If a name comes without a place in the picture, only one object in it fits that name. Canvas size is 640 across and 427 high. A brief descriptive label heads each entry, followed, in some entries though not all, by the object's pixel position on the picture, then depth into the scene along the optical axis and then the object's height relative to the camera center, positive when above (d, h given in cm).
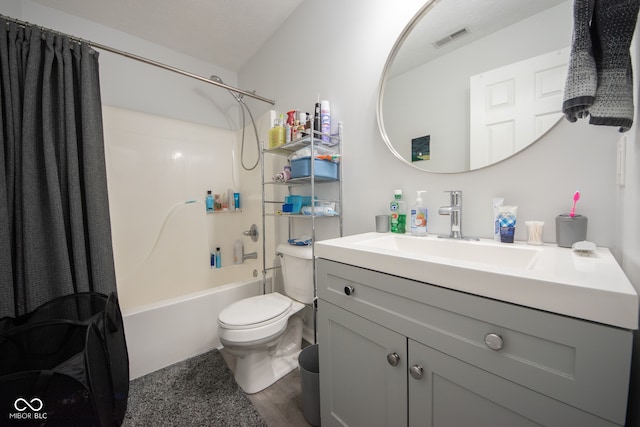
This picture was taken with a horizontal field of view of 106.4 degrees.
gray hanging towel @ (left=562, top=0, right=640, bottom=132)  46 +26
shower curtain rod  122 +96
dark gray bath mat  112 -99
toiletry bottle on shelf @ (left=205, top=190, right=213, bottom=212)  232 +5
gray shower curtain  116 +19
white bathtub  142 -76
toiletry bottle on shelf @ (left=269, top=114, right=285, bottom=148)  157 +47
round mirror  81 +47
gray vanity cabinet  41 -36
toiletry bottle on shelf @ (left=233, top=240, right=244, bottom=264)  240 -45
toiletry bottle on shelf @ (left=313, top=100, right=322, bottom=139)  141 +48
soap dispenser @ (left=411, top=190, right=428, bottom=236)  107 -8
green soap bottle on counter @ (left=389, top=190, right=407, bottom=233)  115 -6
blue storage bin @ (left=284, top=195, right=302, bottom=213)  152 +1
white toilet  120 -63
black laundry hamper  72 -55
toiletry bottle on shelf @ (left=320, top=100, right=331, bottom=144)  141 +50
